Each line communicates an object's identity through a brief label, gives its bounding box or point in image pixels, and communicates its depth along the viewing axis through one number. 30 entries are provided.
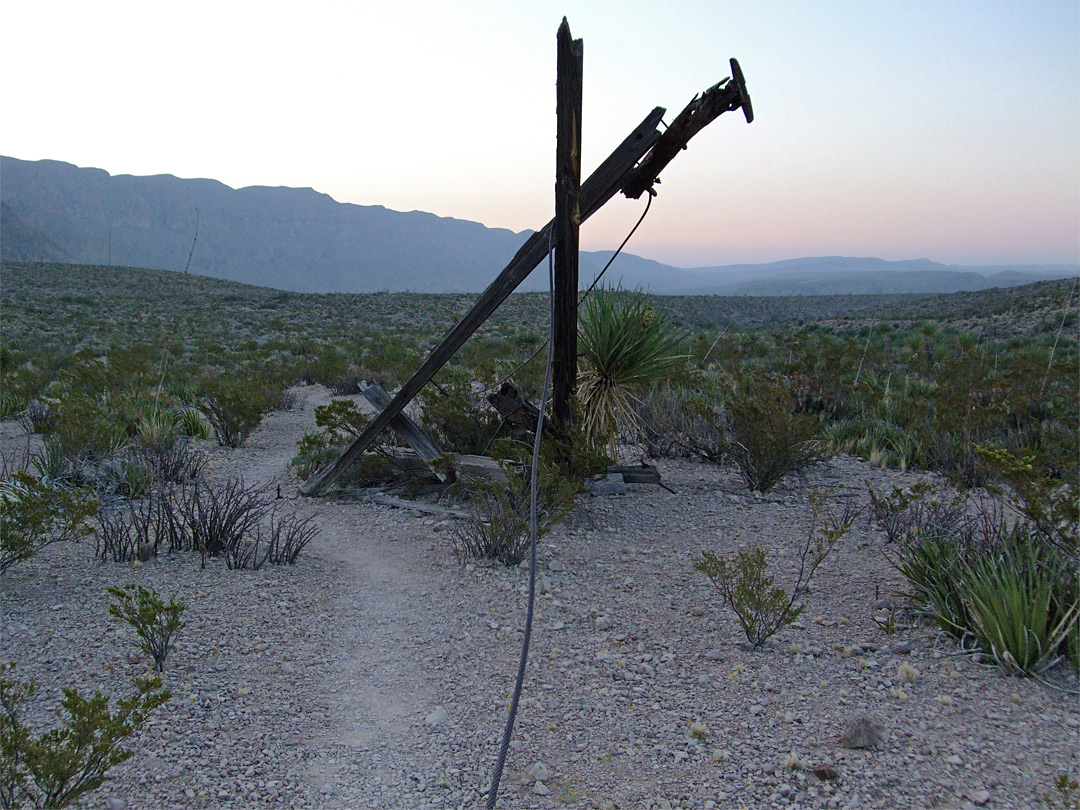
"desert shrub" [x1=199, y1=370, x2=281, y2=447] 8.55
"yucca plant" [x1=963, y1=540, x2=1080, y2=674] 3.21
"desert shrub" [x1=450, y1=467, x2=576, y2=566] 4.99
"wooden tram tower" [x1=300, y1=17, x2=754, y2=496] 4.69
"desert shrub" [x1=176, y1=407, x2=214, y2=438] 9.05
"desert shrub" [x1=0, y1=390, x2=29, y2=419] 9.70
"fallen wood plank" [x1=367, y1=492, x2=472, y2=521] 5.97
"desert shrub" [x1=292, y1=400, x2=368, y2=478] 6.71
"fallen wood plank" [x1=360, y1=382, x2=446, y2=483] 6.43
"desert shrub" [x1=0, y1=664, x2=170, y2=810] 2.21
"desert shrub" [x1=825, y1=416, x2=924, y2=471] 7.53
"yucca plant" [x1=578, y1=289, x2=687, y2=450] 6.16
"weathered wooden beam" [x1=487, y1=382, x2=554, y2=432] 5.82
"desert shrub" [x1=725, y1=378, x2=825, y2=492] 6.54
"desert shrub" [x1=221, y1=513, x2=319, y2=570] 4.71
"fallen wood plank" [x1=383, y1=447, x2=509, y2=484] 6.06
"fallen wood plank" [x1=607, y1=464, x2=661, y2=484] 6.61
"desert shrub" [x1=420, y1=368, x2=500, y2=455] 6.87
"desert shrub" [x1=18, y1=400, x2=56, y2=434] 7.80
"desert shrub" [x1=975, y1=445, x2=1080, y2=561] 3.84
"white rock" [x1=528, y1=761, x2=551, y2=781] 2.77
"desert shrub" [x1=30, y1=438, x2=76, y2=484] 6.19
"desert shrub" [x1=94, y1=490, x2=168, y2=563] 4.63
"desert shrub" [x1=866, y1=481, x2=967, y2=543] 4.80
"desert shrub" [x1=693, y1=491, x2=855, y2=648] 3.73
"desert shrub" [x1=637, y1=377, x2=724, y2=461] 7.72
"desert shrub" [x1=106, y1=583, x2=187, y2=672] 3.19
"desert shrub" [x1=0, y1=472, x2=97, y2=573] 4.21
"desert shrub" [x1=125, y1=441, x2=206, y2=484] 6.71
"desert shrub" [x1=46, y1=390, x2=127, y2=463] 6.44
